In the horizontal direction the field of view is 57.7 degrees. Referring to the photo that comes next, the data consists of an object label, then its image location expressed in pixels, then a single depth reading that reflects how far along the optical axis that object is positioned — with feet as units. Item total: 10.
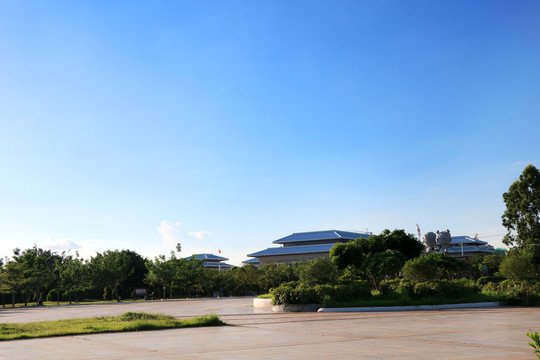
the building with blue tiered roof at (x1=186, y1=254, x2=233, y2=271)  451.94
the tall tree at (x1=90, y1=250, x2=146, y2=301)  231.09
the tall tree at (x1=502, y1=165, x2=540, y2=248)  164.66
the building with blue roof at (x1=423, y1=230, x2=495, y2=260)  350.02
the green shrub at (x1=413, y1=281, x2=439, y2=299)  77.00
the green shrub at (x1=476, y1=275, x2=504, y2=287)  108.65
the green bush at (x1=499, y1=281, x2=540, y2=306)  74.33
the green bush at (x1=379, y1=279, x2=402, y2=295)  83.76
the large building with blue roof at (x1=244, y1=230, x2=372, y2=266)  350.84
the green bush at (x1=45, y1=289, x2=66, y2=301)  254.02
